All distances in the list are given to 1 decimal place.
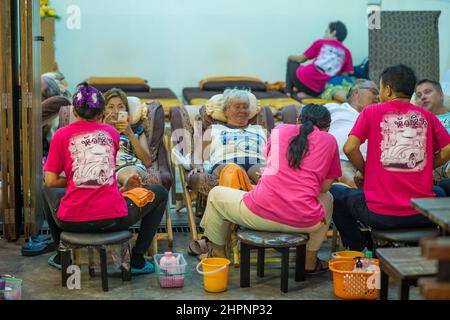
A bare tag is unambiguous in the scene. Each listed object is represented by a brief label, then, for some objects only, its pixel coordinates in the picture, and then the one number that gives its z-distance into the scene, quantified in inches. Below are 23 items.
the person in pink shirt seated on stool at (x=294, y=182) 189.3
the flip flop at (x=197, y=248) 224.2
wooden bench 120.5
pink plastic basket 194.2
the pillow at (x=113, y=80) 406.0
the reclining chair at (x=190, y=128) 241.9
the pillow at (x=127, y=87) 402.3
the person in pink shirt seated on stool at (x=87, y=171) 187.2
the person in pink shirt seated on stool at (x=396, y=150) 189.0
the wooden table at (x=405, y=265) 147.9
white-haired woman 241.0
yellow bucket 190.9
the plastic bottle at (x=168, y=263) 194.0
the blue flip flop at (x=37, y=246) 222.2
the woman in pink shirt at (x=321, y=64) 399.2
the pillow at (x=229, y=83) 413.4
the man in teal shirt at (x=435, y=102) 227.6
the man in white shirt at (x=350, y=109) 238.2
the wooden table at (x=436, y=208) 133.9
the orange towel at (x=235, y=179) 211.8
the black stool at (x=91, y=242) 187.9
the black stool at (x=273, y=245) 187.0
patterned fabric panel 372.5
